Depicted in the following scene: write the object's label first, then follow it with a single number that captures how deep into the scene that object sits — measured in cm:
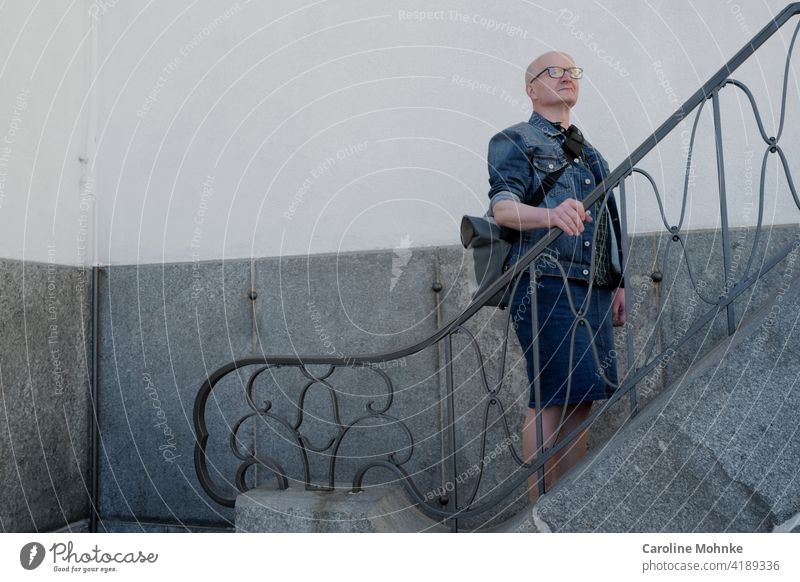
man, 329
